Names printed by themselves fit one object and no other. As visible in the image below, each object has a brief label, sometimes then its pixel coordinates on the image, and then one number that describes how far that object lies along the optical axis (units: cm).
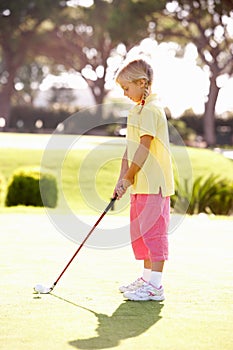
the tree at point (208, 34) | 3981
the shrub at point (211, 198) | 1418
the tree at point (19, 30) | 4553
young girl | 455
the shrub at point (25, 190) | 1427
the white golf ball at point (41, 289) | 461
